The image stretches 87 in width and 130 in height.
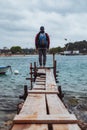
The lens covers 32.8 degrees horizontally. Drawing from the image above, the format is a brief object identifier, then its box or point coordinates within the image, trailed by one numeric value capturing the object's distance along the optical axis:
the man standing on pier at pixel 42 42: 9.45
